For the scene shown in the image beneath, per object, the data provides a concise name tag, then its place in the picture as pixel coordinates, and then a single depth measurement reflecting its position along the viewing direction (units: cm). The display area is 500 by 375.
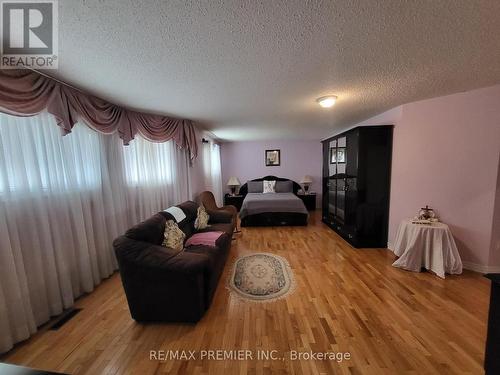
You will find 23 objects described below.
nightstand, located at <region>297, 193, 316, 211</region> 581
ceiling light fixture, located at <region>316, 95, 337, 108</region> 238
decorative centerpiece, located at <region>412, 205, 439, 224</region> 264
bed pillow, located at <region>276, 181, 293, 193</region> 591
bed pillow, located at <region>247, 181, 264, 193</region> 602
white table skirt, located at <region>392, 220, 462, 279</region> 240
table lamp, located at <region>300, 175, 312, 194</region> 592
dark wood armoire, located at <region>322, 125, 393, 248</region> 314
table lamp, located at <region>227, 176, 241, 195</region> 598
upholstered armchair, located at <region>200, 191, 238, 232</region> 349
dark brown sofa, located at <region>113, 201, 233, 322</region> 166
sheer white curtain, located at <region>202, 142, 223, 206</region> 489
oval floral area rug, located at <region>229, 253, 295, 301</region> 216
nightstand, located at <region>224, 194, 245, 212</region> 597
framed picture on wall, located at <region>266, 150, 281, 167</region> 630
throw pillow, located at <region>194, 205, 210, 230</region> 302
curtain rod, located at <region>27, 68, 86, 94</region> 159
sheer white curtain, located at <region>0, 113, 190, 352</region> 151
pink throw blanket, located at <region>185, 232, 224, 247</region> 245
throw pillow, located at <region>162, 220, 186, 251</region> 216
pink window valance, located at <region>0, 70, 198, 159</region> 142
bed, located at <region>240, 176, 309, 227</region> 455
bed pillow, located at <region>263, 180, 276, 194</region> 588
